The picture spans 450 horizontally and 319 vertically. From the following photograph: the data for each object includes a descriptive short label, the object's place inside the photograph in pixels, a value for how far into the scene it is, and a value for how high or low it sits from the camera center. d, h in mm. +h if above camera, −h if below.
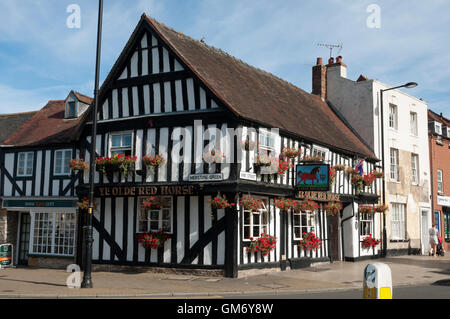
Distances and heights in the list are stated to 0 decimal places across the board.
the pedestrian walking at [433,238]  24594 -818
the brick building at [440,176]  28844 +2697
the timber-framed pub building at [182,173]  15875 +1695
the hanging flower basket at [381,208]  22266 +608
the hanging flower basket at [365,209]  21922 +554
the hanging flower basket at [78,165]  17844 +1983
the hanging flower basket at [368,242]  22234 -903
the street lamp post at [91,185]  12875 +935
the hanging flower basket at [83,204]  17391 +577
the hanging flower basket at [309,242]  18391 -754
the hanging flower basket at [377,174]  22462 +2148
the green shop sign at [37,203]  19359 +695
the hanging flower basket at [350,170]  21531 +2213
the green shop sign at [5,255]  19078 -1340
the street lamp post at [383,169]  23734 +2530
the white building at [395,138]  24781 +4328
